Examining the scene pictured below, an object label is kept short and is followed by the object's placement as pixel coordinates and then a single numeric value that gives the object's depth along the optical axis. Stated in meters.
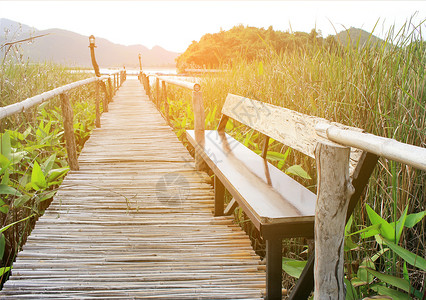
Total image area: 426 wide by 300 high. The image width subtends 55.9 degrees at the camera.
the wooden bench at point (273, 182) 1.56
